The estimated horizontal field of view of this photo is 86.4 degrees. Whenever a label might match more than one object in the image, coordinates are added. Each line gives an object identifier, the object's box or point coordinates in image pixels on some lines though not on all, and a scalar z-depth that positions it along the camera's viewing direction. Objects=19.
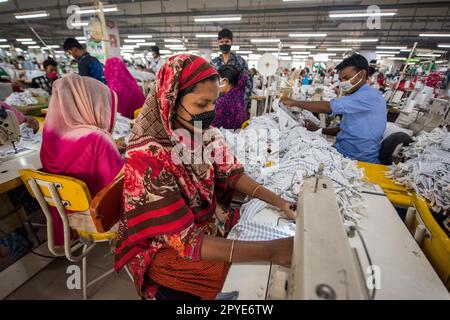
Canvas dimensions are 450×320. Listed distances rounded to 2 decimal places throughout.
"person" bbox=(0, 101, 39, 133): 2.52
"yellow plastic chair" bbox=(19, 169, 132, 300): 1.31
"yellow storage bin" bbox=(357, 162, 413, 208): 1.62
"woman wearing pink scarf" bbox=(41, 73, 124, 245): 1.60
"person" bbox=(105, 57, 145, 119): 3.66
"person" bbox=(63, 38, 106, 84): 4.02
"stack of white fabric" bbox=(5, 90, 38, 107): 4.78
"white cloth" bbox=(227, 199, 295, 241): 1.14
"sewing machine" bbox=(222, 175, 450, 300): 0.51
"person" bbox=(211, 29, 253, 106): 4.04
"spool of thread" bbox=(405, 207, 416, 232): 1.33
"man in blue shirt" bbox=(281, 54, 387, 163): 2.66
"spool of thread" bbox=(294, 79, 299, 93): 5.87
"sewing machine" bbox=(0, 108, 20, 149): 1.91
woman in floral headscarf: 1.02
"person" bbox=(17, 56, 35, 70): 13.18
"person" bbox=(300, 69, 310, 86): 8.06
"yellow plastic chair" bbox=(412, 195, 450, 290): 0.97
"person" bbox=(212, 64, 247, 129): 3.14
